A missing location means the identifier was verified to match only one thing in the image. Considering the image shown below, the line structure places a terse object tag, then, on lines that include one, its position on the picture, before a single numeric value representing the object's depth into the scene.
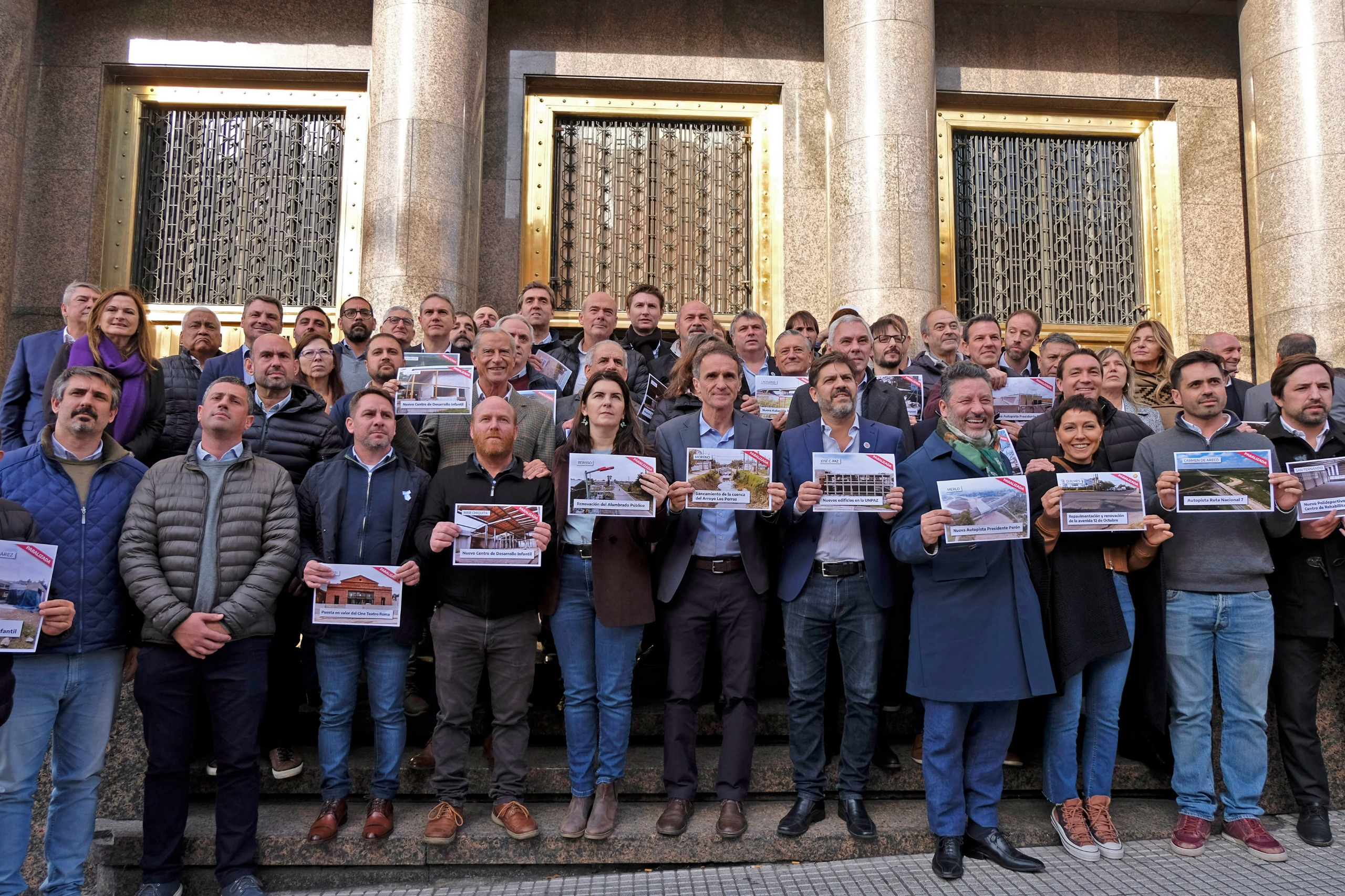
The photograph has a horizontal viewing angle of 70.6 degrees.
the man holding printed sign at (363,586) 5.22
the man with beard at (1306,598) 5.55
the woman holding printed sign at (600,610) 5.43
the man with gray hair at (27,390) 6.61
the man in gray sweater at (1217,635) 5.42
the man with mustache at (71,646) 4.74
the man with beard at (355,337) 7.51
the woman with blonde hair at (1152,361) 7.25
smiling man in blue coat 5.11
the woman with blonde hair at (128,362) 6.22
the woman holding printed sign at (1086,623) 5.34
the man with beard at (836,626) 5.45
